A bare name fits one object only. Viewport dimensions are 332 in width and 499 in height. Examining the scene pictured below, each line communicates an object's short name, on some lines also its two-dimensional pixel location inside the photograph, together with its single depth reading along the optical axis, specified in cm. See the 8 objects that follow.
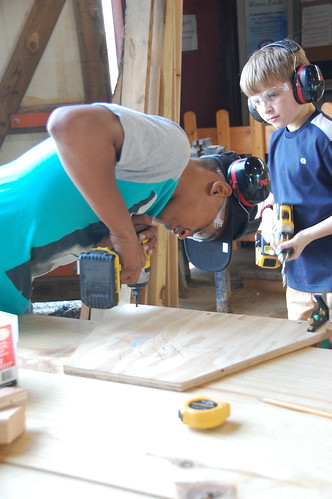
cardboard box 133
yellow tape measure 114
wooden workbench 96
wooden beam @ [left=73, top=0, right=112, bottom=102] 375
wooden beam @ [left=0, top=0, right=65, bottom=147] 375
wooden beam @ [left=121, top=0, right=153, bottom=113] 343
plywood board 141
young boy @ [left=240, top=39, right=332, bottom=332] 234
